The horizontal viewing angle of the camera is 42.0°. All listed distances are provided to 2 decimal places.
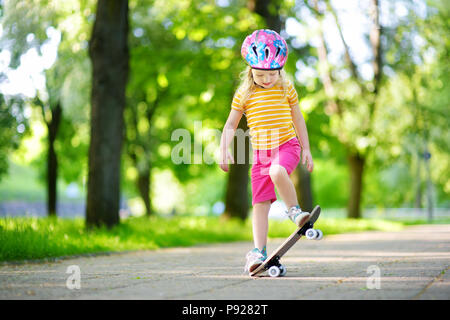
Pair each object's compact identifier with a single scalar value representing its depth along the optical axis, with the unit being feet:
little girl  16.35
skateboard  15.46
